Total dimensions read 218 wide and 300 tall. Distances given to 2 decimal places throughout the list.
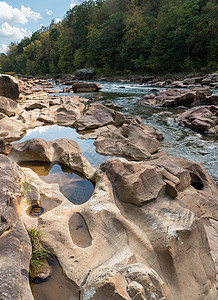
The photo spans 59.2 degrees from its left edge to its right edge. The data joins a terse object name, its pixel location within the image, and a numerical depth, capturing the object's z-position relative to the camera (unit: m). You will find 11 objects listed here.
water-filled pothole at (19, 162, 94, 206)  2.68
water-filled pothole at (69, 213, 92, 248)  1.85
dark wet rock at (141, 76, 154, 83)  23.92
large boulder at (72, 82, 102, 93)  17.83
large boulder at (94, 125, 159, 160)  4.59
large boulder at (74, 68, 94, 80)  32.17
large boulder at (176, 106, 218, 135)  6.68
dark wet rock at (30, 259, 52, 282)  1.53
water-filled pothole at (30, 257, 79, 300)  1.41
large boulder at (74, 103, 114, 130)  6.45
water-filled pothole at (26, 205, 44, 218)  2.22
